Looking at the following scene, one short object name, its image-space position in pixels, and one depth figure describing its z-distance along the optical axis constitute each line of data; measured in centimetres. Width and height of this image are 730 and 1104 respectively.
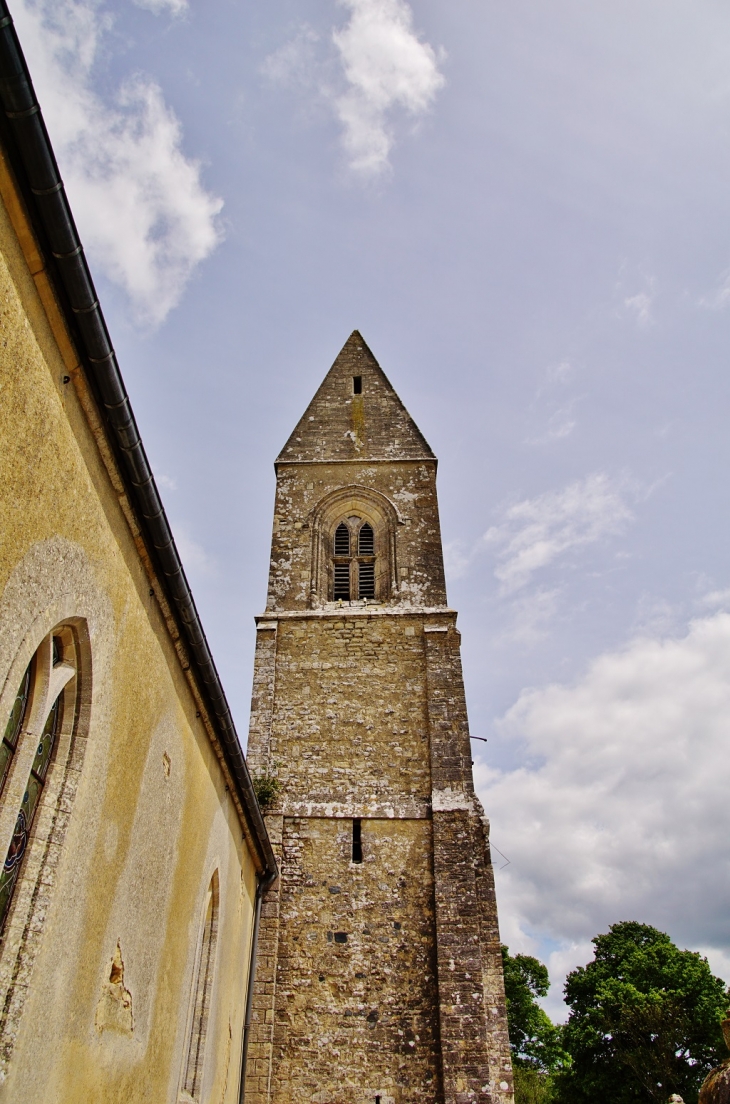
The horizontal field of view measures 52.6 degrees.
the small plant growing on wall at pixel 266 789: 1201
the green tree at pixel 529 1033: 3166
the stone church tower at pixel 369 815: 1000
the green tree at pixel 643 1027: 2220
